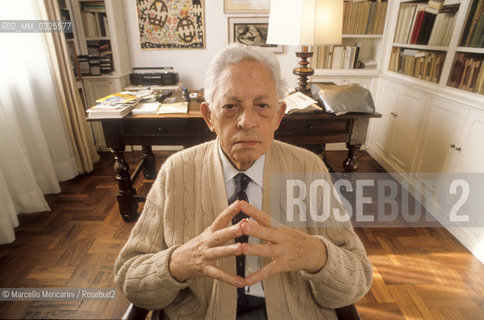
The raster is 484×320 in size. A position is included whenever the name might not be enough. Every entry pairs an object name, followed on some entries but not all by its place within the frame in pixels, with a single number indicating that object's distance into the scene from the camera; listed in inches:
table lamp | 63.3
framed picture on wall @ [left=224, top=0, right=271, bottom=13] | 120.2
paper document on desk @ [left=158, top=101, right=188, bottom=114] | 71.3
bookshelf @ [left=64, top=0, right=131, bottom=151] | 119.0
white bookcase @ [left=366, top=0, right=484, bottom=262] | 75.2
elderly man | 29.0
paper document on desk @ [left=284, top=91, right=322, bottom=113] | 68.8
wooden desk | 70.7
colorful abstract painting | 121.3
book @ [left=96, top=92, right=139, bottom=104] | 73.7
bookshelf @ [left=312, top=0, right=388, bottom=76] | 116.7
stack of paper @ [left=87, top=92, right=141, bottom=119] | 68.5
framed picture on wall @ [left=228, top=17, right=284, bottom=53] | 123.3
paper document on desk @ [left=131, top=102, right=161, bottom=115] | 71.7
